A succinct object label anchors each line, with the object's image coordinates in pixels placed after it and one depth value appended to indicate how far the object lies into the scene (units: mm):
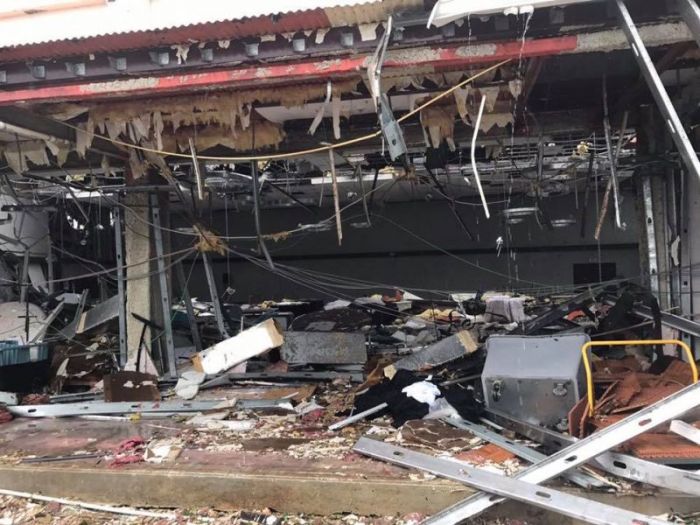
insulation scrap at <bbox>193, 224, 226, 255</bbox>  6992
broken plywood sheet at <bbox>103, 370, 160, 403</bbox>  5965
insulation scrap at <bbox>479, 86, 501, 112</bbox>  4855
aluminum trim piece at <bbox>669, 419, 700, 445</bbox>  3283
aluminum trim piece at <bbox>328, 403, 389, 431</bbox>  4805
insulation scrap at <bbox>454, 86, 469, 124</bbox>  4833
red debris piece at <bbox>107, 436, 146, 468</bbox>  4203
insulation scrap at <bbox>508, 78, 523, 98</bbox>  4609
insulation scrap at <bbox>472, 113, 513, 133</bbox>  5684
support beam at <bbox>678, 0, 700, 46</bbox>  3113
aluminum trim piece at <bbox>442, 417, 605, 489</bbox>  3365
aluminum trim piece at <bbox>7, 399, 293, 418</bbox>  5633
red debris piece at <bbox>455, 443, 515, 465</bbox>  3816
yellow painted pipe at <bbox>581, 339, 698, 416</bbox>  3484
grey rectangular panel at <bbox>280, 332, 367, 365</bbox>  7184
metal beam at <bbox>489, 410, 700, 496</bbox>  3062
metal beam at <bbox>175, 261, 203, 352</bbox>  7906
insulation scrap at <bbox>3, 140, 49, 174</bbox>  6445
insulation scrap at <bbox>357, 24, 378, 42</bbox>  3736
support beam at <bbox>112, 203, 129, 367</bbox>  7285
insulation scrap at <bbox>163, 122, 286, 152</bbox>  6055
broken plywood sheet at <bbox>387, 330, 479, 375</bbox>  6363
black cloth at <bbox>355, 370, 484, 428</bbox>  4648
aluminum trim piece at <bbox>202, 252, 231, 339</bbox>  8008
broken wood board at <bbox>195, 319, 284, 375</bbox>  6684
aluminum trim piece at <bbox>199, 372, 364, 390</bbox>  6812
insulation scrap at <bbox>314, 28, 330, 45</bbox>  3822
